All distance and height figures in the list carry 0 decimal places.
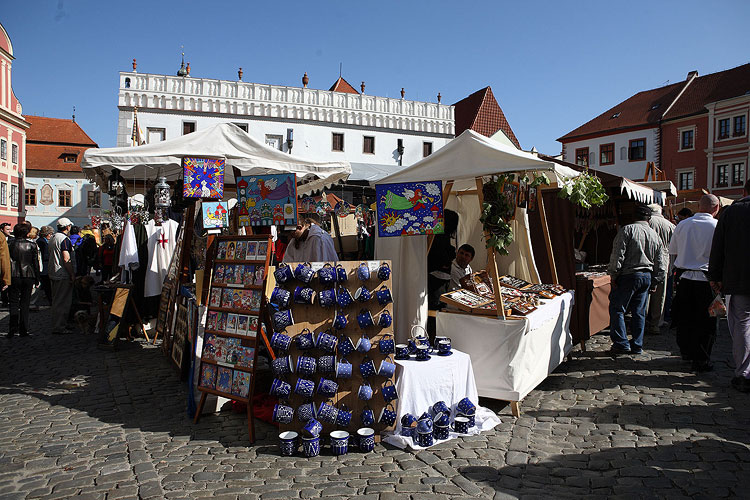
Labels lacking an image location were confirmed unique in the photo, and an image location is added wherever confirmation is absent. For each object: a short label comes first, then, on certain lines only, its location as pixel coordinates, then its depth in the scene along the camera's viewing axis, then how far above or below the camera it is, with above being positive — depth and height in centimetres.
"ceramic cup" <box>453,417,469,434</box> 411 -145
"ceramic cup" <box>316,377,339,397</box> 385 -110
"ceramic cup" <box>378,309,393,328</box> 410 -63
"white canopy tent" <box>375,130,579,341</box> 479 +62
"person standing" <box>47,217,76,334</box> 871 -69
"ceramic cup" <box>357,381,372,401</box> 389 -114
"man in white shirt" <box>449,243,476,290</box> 607 -28
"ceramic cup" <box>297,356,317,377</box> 388 -95
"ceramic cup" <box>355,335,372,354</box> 395 -80
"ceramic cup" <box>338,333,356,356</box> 396 -81
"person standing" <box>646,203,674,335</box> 777 -74
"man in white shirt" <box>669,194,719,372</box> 575 -49
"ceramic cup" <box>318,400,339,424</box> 385 -129
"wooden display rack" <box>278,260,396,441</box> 399 -86
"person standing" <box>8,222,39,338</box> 821 -66
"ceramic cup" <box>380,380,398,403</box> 395 -116
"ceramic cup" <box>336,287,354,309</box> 404 -46
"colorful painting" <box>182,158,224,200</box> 568 +65
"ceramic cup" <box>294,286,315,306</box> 399 -44
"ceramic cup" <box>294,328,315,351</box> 391 -77
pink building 3622 +655
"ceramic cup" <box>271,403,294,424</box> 392 -133
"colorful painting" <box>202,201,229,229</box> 596 +26
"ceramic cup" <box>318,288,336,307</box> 402 -46
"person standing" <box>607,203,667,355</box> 643 -42
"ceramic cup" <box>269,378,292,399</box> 388 -113
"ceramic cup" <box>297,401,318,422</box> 385 -129
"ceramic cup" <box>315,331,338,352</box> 391 -78
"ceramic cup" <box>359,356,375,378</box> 394 -98
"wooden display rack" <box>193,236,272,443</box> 418 -68
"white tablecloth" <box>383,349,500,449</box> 405 -119
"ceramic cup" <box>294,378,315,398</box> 384 -110
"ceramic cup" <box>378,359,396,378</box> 394 -98
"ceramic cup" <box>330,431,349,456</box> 376 -147
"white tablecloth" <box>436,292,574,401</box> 458 -96
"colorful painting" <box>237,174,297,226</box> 513 +38
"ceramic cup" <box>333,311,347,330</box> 399 -64
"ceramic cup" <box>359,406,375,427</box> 393 -134
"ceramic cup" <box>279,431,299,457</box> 376 -149
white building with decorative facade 2791 +714
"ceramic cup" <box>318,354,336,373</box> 391 -95
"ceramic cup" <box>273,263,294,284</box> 406 -28
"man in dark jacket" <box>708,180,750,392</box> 485 -26
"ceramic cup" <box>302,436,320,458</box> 372 -148
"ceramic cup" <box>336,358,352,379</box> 391 -98
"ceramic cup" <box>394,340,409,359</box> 433 -94
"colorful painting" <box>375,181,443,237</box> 515 +30
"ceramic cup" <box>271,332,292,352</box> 388 -77
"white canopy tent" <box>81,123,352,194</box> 589 +94
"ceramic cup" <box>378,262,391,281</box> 420 -26
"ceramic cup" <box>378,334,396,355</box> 398 -81
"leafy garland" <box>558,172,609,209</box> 662 +66
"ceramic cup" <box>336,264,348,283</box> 411 -29
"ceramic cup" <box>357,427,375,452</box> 380 -147
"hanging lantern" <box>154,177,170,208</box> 730 +59
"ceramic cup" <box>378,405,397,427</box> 396 -135
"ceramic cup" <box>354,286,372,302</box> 407 -44
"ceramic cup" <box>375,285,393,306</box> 415 -45
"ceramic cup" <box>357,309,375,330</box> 405 -63
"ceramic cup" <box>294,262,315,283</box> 404 -27
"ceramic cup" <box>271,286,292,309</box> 397 -46
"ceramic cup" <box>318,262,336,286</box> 405 -29
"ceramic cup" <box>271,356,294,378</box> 388 -96
